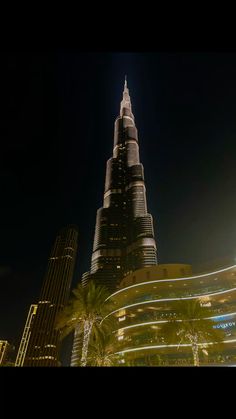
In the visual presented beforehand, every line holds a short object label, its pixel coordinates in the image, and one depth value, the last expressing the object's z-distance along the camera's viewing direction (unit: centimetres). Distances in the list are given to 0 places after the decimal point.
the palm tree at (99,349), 3950
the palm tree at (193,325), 3194
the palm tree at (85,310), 3266
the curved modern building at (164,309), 4806
